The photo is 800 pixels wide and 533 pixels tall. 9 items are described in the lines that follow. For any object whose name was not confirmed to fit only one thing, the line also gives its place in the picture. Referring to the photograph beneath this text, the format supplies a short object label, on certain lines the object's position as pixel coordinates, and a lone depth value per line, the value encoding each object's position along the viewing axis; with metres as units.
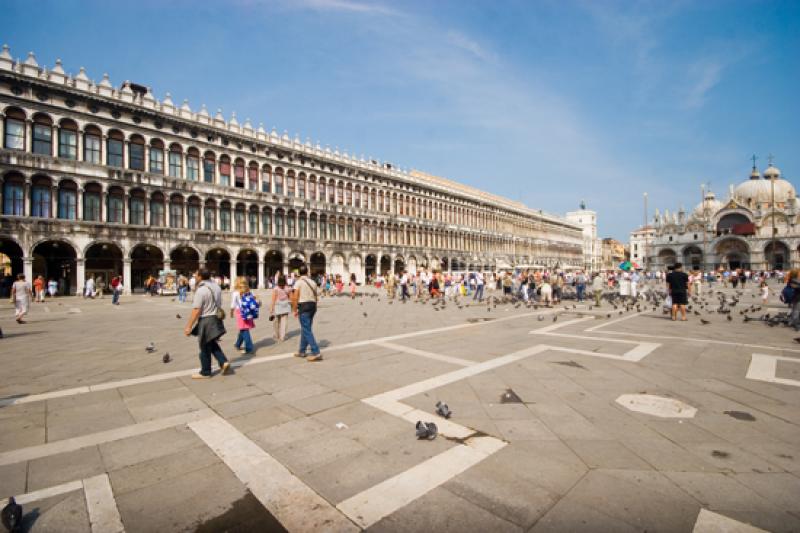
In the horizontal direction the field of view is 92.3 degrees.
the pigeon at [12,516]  2.22
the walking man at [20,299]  11.84
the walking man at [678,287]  11.67
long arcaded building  24.59
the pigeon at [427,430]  3.51
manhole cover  4.23
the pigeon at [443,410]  4.07
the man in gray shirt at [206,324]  5.69
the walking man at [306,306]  6.72
